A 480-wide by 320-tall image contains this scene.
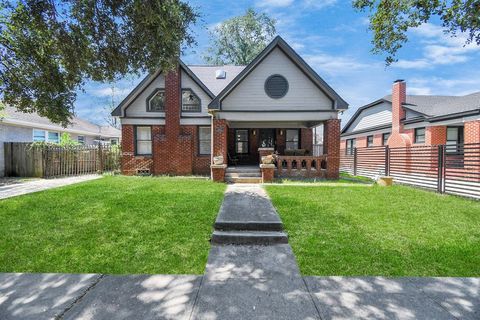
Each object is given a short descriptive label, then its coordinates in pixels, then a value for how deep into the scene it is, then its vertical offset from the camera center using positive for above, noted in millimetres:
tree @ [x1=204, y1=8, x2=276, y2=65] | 32938 +14731
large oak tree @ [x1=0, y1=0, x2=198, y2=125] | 6520 +2967
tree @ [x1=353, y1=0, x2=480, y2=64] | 4652 +2751
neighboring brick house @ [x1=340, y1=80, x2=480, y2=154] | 14123 +2055
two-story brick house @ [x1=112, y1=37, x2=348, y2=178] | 12570 +1954
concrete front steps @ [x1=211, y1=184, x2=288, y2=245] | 5004 -1575
